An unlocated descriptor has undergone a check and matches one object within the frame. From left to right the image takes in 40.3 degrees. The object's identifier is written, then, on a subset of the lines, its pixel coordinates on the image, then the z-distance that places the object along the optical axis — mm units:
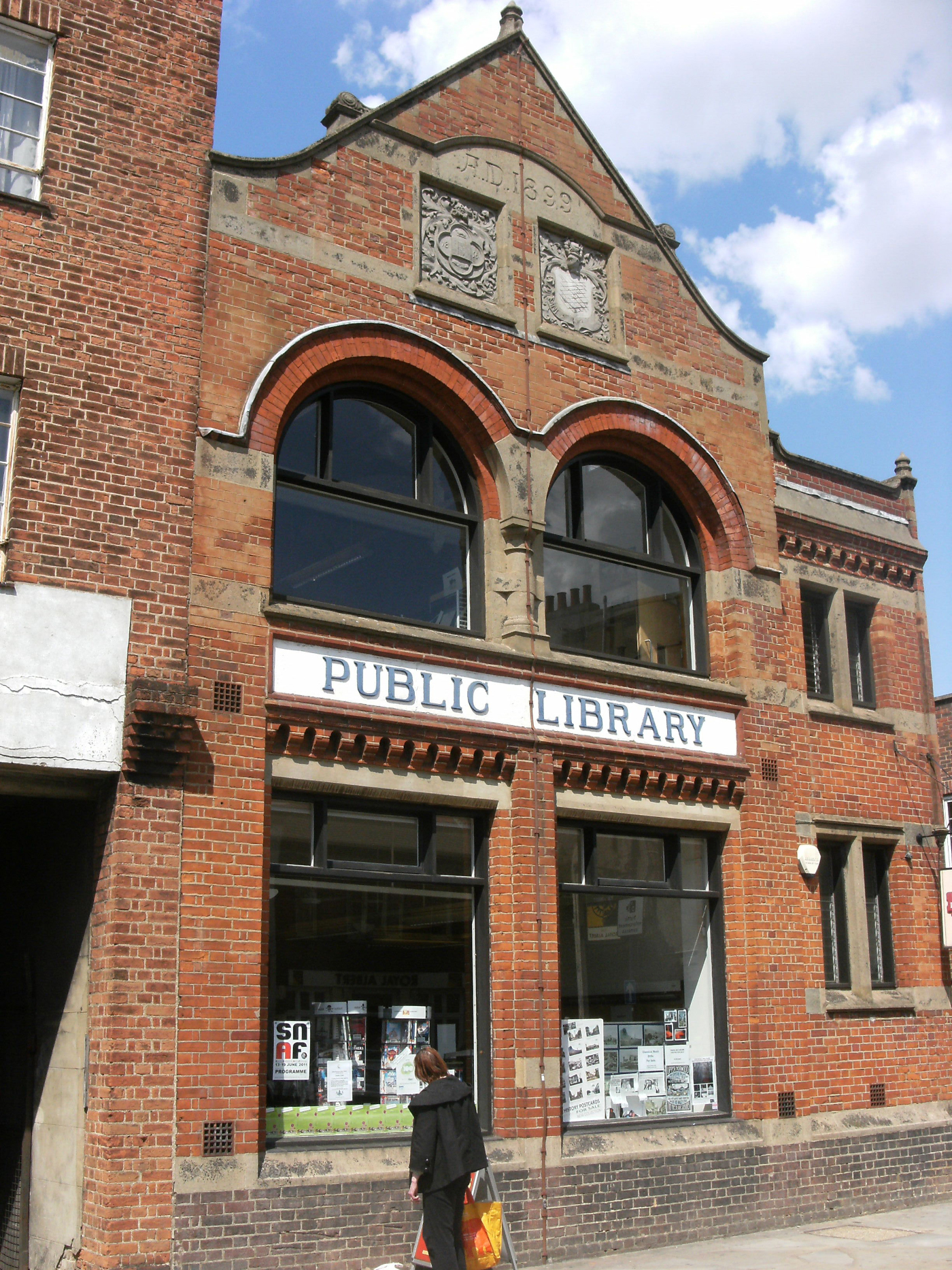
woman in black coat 8625
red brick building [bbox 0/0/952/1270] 9641
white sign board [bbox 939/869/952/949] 15352
